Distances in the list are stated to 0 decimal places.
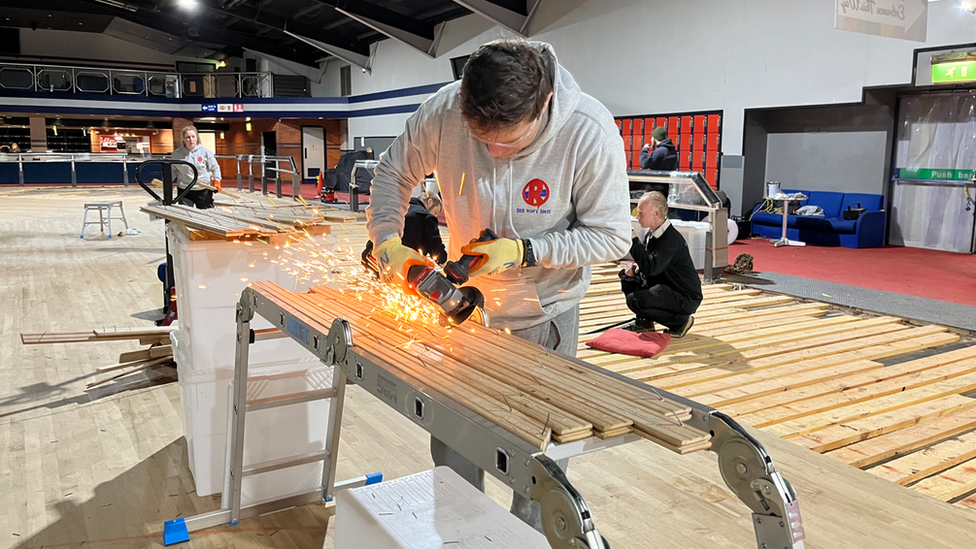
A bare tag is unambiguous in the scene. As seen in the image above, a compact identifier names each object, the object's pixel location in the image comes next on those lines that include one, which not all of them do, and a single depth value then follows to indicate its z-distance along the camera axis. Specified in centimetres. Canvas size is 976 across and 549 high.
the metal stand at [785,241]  1012
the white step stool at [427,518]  146
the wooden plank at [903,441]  308
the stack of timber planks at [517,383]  113
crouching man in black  466
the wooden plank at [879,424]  322
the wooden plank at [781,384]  373
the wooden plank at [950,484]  279
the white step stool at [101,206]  976
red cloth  456
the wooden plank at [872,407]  338
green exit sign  831
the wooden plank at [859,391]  351
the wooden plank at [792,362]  402
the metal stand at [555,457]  97
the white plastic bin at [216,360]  268
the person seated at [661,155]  979
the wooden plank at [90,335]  377
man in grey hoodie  173
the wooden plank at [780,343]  450
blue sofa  989
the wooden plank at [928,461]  293
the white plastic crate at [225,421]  266
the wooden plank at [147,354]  411
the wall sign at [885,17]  575
